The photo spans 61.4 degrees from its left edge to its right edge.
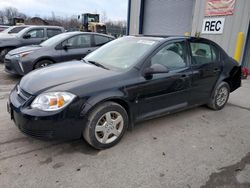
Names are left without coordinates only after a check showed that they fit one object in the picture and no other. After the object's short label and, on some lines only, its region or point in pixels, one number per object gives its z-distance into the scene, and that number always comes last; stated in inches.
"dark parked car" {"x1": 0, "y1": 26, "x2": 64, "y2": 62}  336.8
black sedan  93.7
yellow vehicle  959.0
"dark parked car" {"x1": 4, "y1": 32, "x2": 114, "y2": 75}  230.8
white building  297.3
